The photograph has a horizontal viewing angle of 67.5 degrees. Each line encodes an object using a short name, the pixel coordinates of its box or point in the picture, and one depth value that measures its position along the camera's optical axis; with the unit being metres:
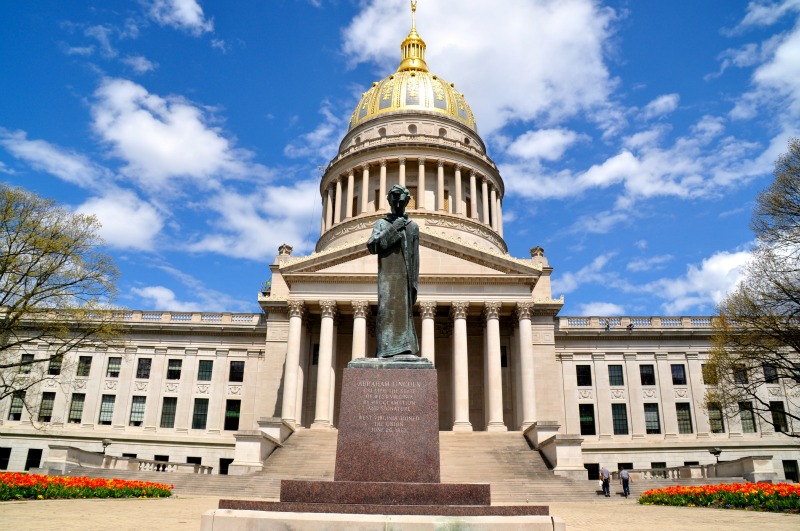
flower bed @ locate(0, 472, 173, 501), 20.53
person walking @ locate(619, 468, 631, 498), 28.41
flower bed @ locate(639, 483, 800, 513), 19.31
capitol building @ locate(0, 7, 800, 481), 41.53
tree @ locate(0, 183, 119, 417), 30.06
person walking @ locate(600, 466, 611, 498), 28.58
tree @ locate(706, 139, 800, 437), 27.92
